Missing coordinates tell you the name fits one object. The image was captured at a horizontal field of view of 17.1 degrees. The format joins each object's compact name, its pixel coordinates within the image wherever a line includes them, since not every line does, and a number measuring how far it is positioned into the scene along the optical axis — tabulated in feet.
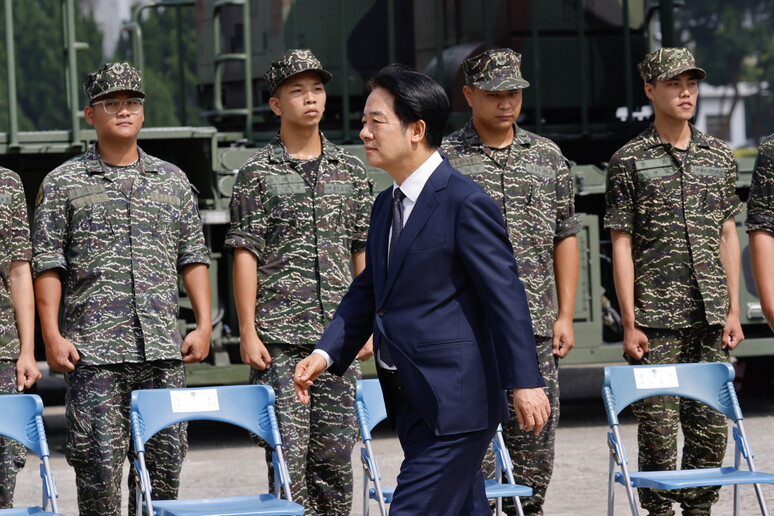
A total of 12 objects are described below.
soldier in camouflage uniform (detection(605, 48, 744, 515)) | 34.95
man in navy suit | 24.05
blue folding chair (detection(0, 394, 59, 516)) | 29.80
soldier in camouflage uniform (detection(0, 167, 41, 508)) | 32.25
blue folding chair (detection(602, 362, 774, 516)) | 30.82
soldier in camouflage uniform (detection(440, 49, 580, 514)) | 34.14
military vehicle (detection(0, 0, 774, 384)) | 54.20
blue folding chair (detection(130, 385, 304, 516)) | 28.41
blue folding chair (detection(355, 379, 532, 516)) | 30.40
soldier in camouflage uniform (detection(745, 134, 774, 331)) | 35.81
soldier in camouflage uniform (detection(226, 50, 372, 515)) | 33.47
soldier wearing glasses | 32.11
